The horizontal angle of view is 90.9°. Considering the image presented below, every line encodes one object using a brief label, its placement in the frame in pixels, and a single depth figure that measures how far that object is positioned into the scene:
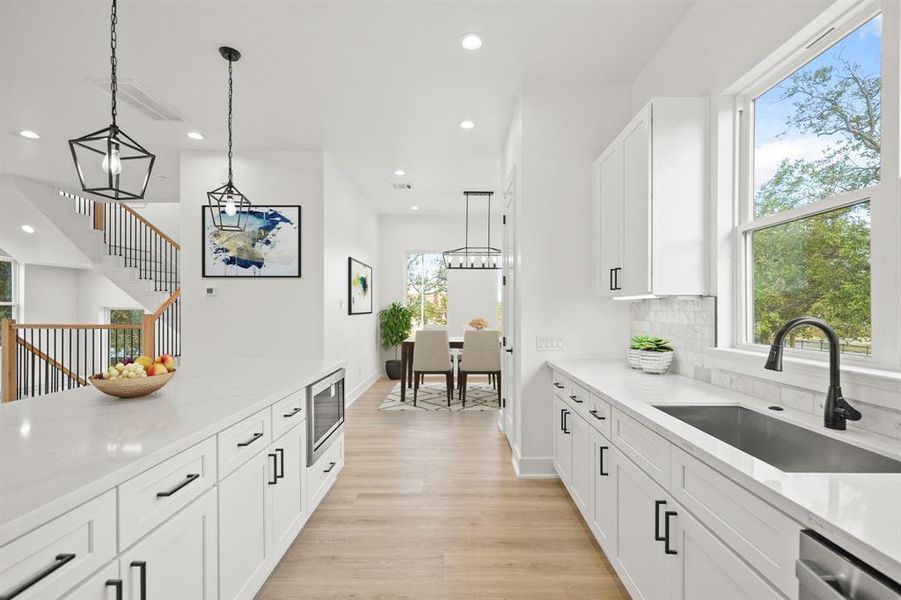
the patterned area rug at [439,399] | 5.60
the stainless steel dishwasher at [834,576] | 0.73
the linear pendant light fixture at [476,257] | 6.62
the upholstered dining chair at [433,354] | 5.76
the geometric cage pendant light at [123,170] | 4.72
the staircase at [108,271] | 5.30
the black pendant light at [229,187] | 2.67
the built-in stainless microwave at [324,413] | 2.48
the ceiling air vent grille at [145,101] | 3.21
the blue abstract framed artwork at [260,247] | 4.80
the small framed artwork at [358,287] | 6.04
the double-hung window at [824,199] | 1.47
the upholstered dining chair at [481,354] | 5.71
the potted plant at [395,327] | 7.86
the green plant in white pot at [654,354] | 2.62
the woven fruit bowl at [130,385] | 1.67
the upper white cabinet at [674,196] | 2.41
